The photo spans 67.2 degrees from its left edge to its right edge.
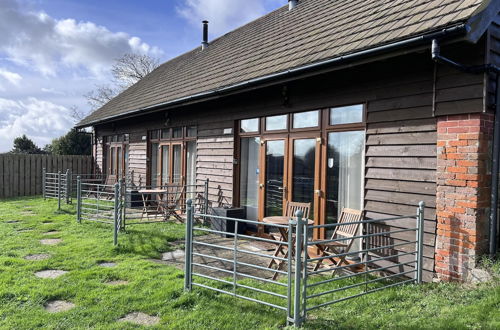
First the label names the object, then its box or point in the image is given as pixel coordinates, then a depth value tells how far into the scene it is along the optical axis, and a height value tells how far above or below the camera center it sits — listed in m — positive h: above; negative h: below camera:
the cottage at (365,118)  4.28 +0.70
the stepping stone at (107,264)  5.41 -1.57
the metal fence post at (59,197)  10.51 -1.18
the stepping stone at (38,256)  5.75 -1.56
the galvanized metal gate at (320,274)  3.41 -1.39
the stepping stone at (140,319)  3.58 -1.56
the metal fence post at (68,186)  11.45 -0.93
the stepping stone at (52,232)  7.73 -1.59
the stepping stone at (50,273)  4.91 -1.57
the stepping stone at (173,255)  5.91 -1.56
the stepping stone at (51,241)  6.80 -1.57
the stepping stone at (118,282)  4.68 -1.57
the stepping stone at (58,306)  3.84 -1.57
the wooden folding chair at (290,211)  5.38 -0.83
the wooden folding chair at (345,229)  5.22 -0.94
